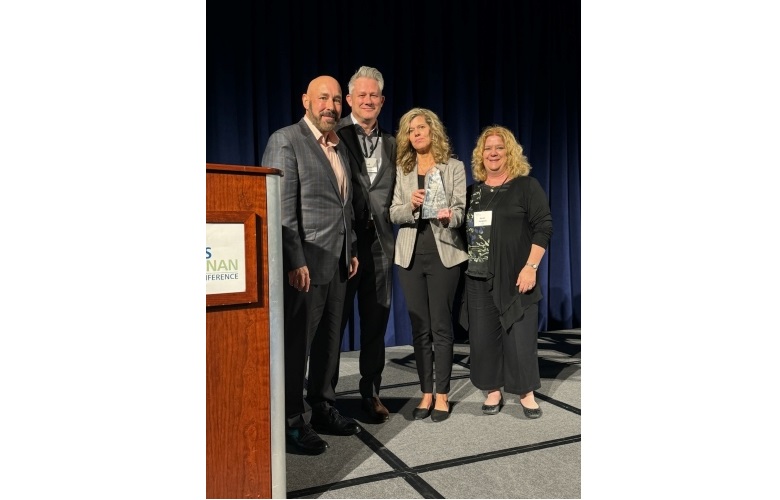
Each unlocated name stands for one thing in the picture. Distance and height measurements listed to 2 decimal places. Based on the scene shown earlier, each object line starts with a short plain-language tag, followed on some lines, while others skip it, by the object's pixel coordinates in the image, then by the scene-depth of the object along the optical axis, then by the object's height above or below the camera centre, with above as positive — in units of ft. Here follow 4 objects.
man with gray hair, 7.45 +0.37
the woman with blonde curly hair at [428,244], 7.54 -0.01
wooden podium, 4.22 -0.72
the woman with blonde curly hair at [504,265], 7.68 -0.31
